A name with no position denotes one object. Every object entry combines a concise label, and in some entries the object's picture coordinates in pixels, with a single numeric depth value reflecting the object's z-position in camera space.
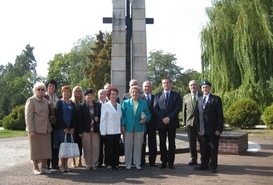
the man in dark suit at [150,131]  8.34
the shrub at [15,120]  25.38
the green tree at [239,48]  18.98
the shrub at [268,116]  18.58
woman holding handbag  7.78
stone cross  13.33
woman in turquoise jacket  8.05
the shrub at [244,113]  19.41
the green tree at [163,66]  57.91
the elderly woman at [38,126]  7.44
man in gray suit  8.44
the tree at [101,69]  37.25
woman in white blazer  7.93
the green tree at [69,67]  59.25
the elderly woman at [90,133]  8.01
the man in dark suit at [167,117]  8.06
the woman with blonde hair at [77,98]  8.25
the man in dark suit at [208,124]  7.72
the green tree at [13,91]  52.84
